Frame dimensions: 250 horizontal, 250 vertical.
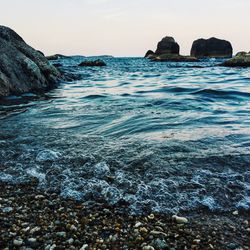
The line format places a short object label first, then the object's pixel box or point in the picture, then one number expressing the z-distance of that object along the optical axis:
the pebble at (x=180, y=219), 3.42
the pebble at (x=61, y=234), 3.16
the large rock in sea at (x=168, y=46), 95.50
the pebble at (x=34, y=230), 3.23
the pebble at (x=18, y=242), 3.03
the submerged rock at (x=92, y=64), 44.40
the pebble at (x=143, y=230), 3.24
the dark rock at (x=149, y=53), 105.54
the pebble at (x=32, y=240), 3.07
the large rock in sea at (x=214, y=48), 97.38
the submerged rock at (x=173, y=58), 62.91
